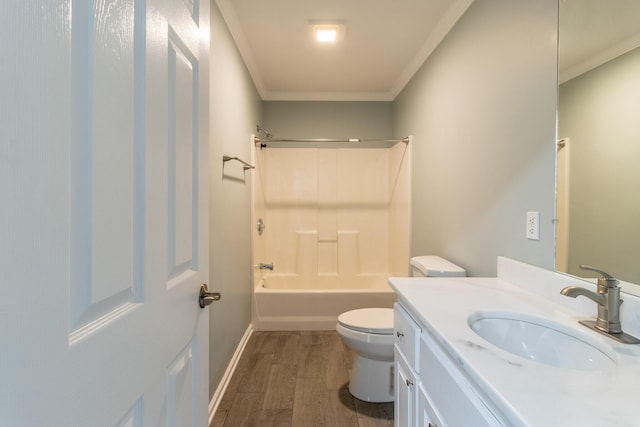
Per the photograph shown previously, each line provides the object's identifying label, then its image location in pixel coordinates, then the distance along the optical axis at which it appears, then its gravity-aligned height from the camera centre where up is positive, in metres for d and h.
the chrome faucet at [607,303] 0.86 -0.25
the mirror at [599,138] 0.93 +0.25
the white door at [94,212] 0.37 +0.00
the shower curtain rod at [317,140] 2.90 +0.68
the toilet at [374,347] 1.80 -0.79
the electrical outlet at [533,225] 1.27 -0.05
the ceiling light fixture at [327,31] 2.15 +1.29
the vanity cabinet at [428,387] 0.70 -0.48
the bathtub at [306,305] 2.89 -0.87
